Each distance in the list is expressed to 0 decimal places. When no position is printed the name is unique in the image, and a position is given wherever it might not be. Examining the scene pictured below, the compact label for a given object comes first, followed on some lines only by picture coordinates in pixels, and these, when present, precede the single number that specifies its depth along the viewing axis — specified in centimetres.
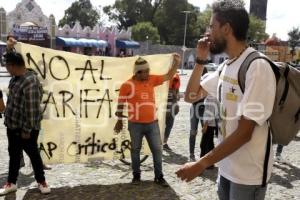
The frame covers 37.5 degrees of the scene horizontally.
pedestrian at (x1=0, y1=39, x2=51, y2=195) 504
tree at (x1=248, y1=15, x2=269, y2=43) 7738
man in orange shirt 575
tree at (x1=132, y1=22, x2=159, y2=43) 6888
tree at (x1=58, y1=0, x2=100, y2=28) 9056
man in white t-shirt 234
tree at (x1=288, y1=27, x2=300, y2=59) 10100
